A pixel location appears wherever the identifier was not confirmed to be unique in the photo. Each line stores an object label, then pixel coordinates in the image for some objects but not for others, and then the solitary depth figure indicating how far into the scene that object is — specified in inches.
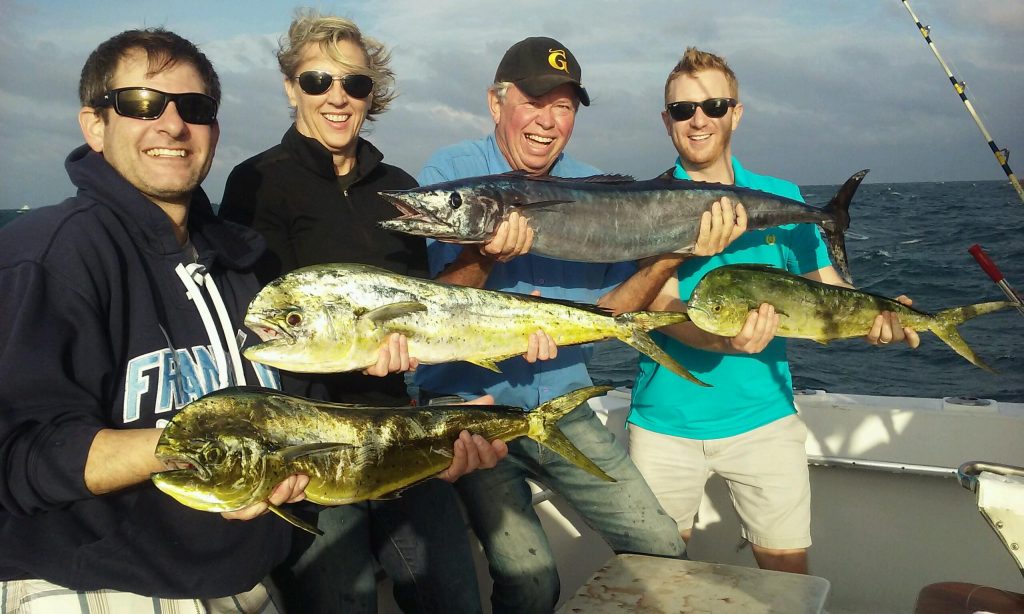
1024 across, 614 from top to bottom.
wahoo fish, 126.0
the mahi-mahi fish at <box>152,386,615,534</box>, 73.4
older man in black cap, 135.0
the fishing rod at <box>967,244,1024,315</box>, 127.2
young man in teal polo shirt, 147.0
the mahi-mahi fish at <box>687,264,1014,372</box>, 125.0
